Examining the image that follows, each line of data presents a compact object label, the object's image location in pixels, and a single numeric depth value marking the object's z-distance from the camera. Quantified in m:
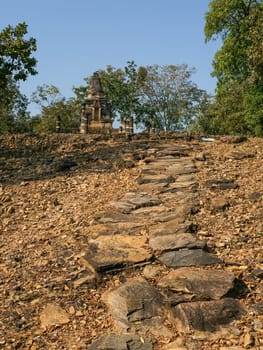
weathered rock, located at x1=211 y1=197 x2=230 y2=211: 7.39
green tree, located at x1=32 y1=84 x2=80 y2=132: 41.43
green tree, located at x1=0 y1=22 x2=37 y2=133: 12.30
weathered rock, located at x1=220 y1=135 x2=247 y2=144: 13.58
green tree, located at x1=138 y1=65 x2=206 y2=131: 42.19
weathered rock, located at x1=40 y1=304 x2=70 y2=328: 4.78
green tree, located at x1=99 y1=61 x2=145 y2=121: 44.50
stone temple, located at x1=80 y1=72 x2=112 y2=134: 28.88
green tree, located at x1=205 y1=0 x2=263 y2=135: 21.97
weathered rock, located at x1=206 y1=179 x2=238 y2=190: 8.54
